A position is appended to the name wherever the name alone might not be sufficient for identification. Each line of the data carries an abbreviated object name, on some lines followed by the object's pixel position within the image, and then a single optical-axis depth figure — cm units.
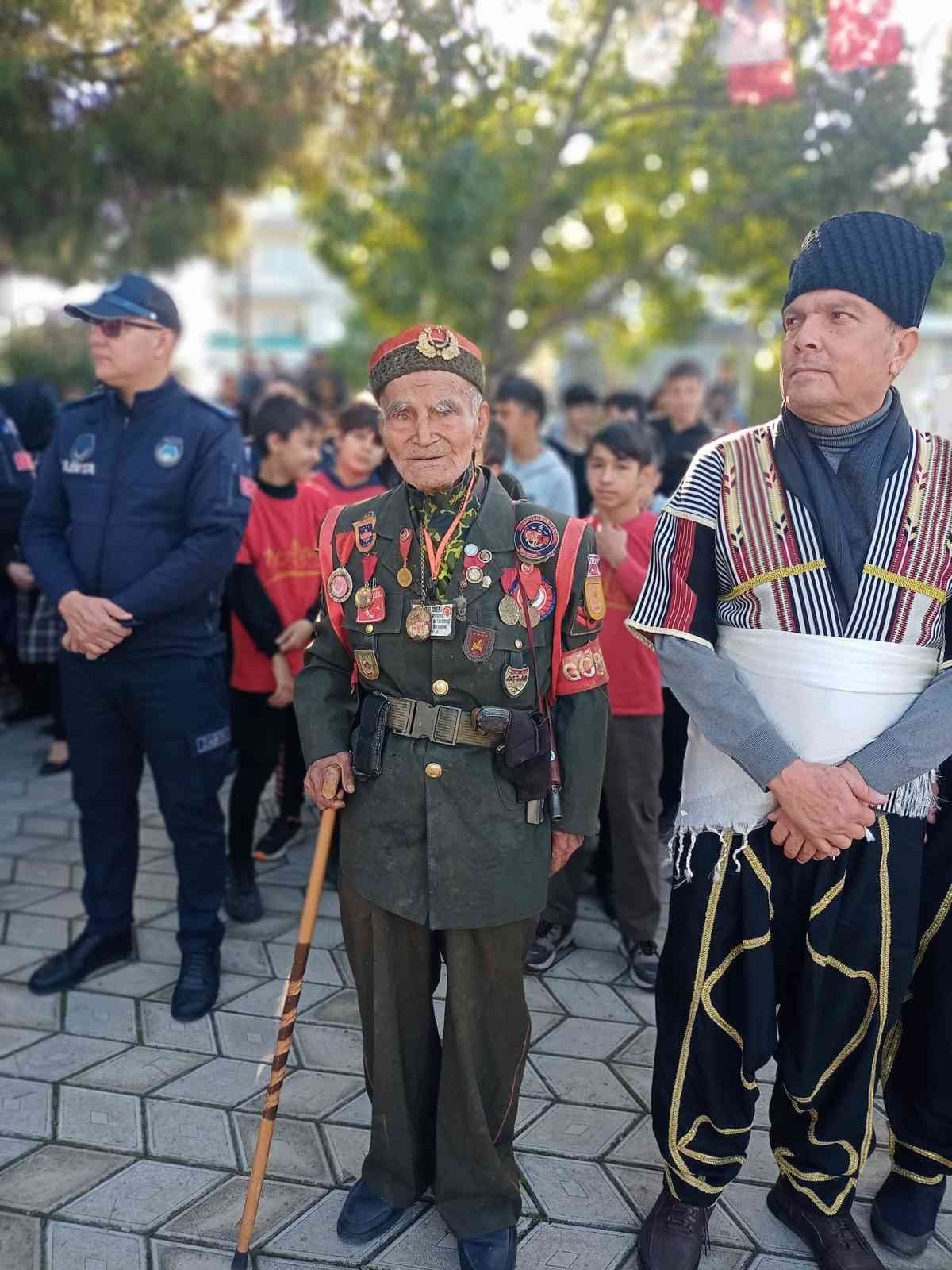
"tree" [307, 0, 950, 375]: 700
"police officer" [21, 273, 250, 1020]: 337
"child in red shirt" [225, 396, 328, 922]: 416
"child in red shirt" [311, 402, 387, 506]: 471
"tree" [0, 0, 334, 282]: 550
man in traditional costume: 218
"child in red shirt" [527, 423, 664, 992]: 372
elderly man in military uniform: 230
